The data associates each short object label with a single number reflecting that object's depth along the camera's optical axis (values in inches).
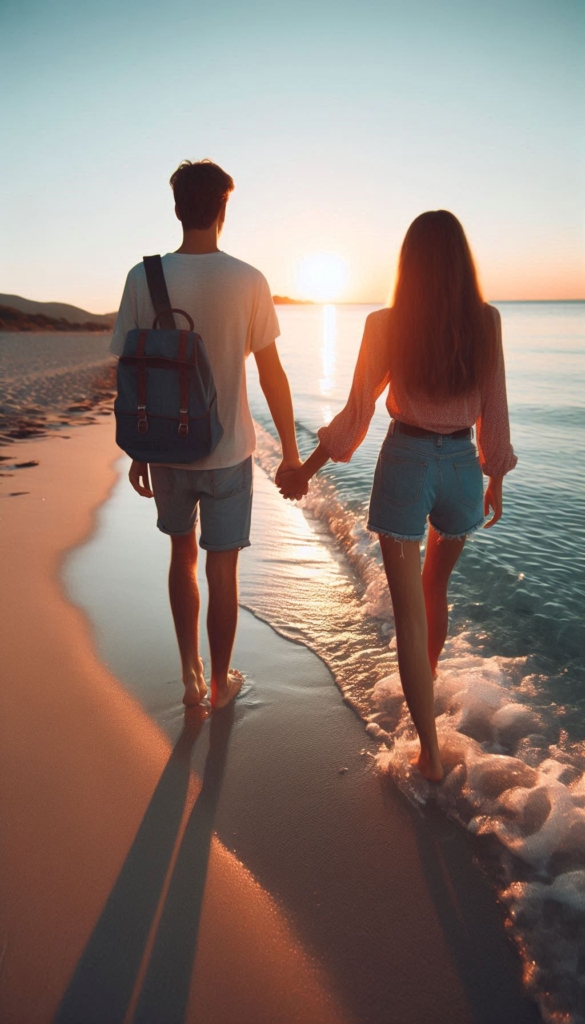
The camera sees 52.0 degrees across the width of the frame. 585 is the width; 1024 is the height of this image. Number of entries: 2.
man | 86.1
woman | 77.5
